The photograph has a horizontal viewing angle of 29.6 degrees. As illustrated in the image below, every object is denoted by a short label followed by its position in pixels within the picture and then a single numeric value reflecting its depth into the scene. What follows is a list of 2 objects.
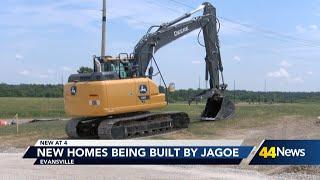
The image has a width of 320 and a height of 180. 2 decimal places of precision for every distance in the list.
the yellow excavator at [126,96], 20.36
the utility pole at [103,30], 30.70
